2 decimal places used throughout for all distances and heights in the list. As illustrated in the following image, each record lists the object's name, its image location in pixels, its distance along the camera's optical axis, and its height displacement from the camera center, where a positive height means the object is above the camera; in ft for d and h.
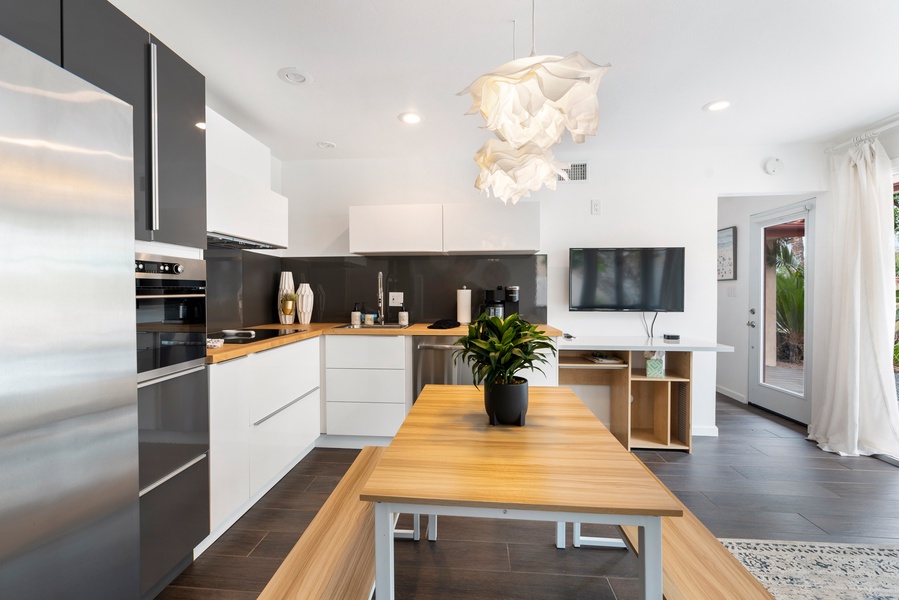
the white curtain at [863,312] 9.66 -0.44
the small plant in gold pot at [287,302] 11.66 -0.19
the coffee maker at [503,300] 11.35 -0.14
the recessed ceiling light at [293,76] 7.37 +4.24
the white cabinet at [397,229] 11.05 +1.90
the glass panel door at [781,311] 12.56 -0.56
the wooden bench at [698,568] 3.87 -2.95
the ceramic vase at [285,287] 11.81 +0.26
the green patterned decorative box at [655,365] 10.40 -1.87
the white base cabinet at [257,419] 6.40 -2.43
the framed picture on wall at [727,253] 15.60 +1.69
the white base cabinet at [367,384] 10.27 -2.33
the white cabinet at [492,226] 10.89 +1.92
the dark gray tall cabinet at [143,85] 3.93 +2.57
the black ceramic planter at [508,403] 4.51 -1.26
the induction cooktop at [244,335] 8.20 -0.89
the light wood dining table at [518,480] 2.96 -1.55
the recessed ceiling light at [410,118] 9.30 +4.29
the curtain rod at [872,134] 9.61 +4.08
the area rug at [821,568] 5.46 -4.13
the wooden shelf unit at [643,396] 10.35 -2.84
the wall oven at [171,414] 4.88 -1.61
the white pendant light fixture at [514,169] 4.68 +1.61
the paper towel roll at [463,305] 11.87 -0.30
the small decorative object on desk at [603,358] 10.76 -1.79
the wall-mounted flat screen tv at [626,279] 11.23 +0.46
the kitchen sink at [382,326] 11.43 -0.90
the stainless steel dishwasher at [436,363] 10.32 -1.80
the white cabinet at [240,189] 7.01 +2.17
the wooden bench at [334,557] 3.93 -2.93
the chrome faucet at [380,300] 11.94 -0.16
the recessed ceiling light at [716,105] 8.76 +4.30
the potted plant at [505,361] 4.52 -0.77
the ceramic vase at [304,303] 12.04 -0.23
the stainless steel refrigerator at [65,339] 2.93 -0.36
